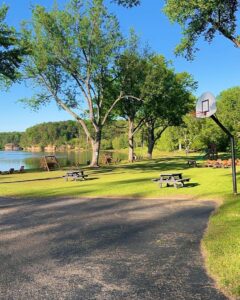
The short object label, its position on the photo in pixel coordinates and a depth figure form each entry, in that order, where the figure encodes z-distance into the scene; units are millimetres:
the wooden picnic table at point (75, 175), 15340
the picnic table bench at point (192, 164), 20574
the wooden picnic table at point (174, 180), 11276
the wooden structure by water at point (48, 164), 22946
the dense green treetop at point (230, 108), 46207
